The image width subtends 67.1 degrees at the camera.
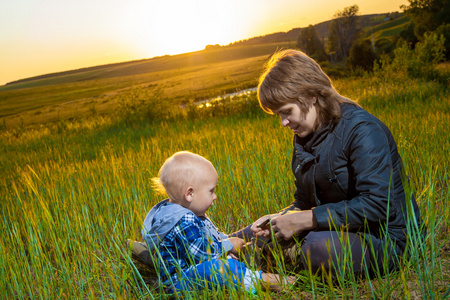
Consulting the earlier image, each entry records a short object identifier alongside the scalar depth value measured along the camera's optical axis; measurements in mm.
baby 1785
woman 1716
